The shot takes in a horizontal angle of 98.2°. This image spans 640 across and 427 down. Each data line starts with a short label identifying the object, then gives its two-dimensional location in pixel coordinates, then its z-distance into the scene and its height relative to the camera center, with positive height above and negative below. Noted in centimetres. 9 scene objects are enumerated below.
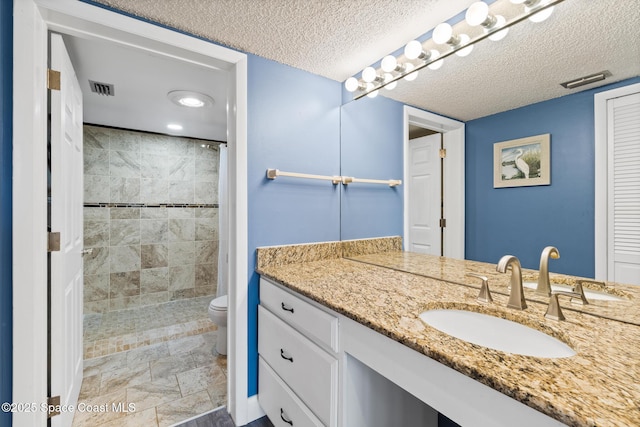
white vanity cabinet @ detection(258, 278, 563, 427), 61 -53
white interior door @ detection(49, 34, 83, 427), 122 -11
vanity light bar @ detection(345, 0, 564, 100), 103 +76
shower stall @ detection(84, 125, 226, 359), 295 -24
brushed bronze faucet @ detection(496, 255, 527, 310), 88 -23
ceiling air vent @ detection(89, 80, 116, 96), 199 +93
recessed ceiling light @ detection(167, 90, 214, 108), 215 +93
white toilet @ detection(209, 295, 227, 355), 211 -80
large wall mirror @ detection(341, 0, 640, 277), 83 +35
